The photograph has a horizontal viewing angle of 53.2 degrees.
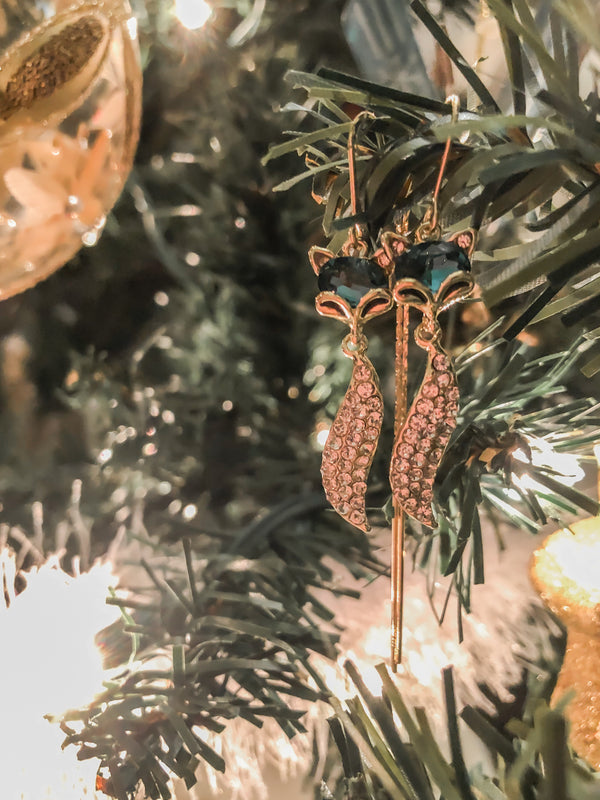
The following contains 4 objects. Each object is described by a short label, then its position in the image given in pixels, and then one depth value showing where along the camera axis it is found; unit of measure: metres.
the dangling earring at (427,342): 0.08
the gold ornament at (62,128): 0.11
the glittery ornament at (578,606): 0.09
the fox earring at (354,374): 0.08
